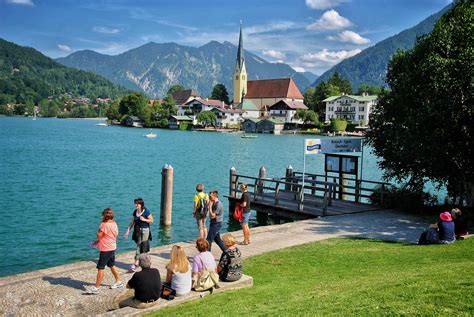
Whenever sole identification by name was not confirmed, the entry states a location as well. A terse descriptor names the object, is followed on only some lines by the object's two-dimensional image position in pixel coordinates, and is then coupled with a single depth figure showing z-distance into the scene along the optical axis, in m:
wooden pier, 22.38
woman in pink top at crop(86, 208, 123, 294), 10.79
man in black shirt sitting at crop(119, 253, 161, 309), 9.21
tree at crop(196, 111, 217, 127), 170.88
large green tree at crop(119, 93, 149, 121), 186.50
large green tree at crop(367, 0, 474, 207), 19.98
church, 178.75
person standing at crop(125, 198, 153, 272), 12.51
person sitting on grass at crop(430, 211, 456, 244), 14.91
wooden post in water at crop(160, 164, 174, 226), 23.12
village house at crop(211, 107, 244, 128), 178.25
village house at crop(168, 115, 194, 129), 175.25
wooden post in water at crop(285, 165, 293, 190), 27.06
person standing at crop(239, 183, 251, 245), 15.48
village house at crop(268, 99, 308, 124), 178.25
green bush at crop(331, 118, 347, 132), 148.62
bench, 9.09
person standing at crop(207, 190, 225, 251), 13.92
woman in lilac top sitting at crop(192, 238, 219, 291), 10.06
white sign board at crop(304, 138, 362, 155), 22.97
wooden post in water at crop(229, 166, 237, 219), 25.97
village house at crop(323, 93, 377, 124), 165.88
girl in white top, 9.70
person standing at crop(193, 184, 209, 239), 14.59
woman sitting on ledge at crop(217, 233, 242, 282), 10.67
